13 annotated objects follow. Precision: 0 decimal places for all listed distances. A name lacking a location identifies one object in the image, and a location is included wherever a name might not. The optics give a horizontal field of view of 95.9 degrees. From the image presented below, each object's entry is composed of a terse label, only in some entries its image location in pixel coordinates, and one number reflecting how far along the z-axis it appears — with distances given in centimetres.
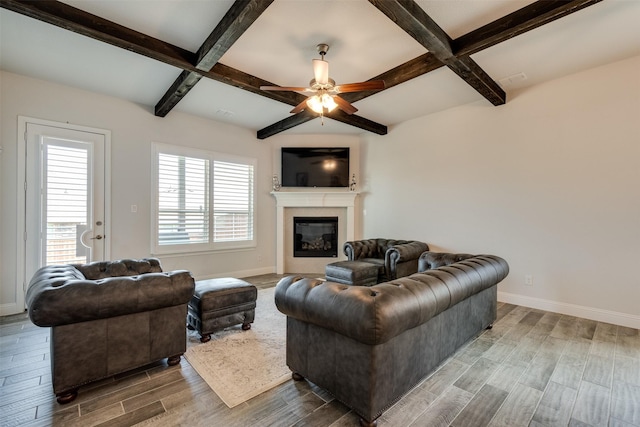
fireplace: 609
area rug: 205
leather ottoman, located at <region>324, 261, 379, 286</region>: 410
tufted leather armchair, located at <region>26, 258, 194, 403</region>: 182
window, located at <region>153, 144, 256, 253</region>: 465
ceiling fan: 284
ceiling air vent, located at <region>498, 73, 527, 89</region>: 358
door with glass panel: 357
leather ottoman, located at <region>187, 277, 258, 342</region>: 278
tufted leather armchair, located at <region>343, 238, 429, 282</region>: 430
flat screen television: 590
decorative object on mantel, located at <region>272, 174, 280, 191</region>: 595
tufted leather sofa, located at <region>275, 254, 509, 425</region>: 159
